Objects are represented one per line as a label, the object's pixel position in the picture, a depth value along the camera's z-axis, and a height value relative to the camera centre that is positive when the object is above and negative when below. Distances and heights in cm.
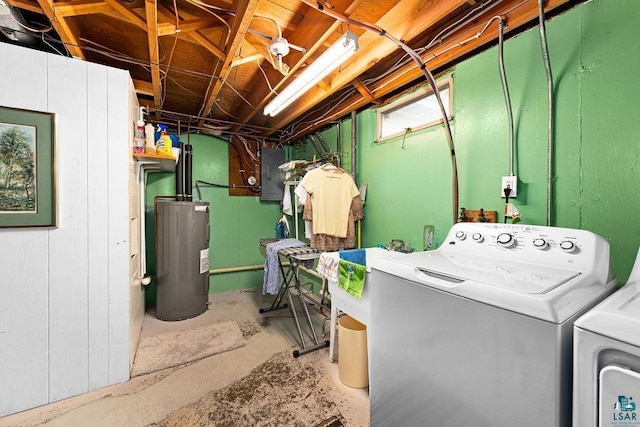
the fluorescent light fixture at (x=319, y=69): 145 +96
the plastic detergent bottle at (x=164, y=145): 229 +60
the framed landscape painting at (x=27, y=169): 152 +26
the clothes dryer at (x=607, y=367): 56 -36
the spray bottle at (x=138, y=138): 213 +61
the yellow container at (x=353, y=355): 183 -104
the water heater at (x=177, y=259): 291 -54
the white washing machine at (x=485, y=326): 69 -37
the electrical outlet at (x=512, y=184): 150 +16
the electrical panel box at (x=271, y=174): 398 +58
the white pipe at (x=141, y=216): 253 -5
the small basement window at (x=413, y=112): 197 +87
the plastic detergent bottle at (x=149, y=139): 224 +63
